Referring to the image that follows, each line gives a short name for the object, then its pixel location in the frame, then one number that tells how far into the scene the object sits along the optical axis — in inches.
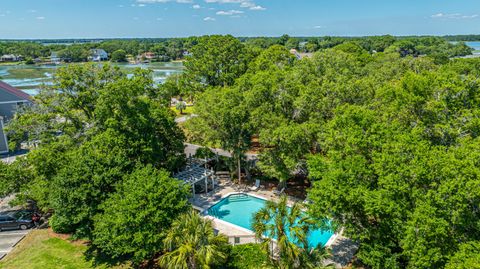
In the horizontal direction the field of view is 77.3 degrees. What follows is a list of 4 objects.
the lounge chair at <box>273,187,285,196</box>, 975.6
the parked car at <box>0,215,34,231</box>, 807.7
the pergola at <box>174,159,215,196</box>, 960.9
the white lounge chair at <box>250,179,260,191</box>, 1017.5
